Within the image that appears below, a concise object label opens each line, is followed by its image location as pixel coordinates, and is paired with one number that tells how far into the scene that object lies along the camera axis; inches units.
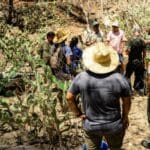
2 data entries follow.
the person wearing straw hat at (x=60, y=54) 350.0
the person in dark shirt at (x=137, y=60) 369.1
